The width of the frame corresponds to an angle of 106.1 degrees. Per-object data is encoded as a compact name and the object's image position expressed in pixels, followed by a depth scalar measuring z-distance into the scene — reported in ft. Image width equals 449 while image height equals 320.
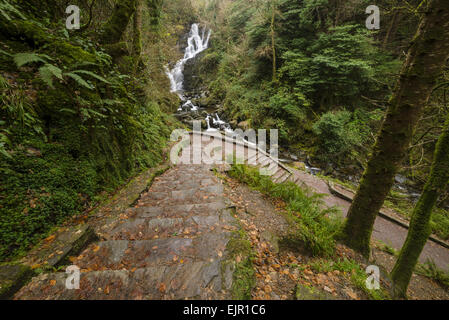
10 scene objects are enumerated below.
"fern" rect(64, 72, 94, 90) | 8.23
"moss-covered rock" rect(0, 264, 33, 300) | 5.54
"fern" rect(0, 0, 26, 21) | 7.77
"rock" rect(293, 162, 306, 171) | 35.45
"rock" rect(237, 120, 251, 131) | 46.03
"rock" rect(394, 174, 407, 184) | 31.48
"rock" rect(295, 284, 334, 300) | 6.94
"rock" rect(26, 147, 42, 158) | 8.14
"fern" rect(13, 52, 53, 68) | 6.68
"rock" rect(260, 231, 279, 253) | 10.12
